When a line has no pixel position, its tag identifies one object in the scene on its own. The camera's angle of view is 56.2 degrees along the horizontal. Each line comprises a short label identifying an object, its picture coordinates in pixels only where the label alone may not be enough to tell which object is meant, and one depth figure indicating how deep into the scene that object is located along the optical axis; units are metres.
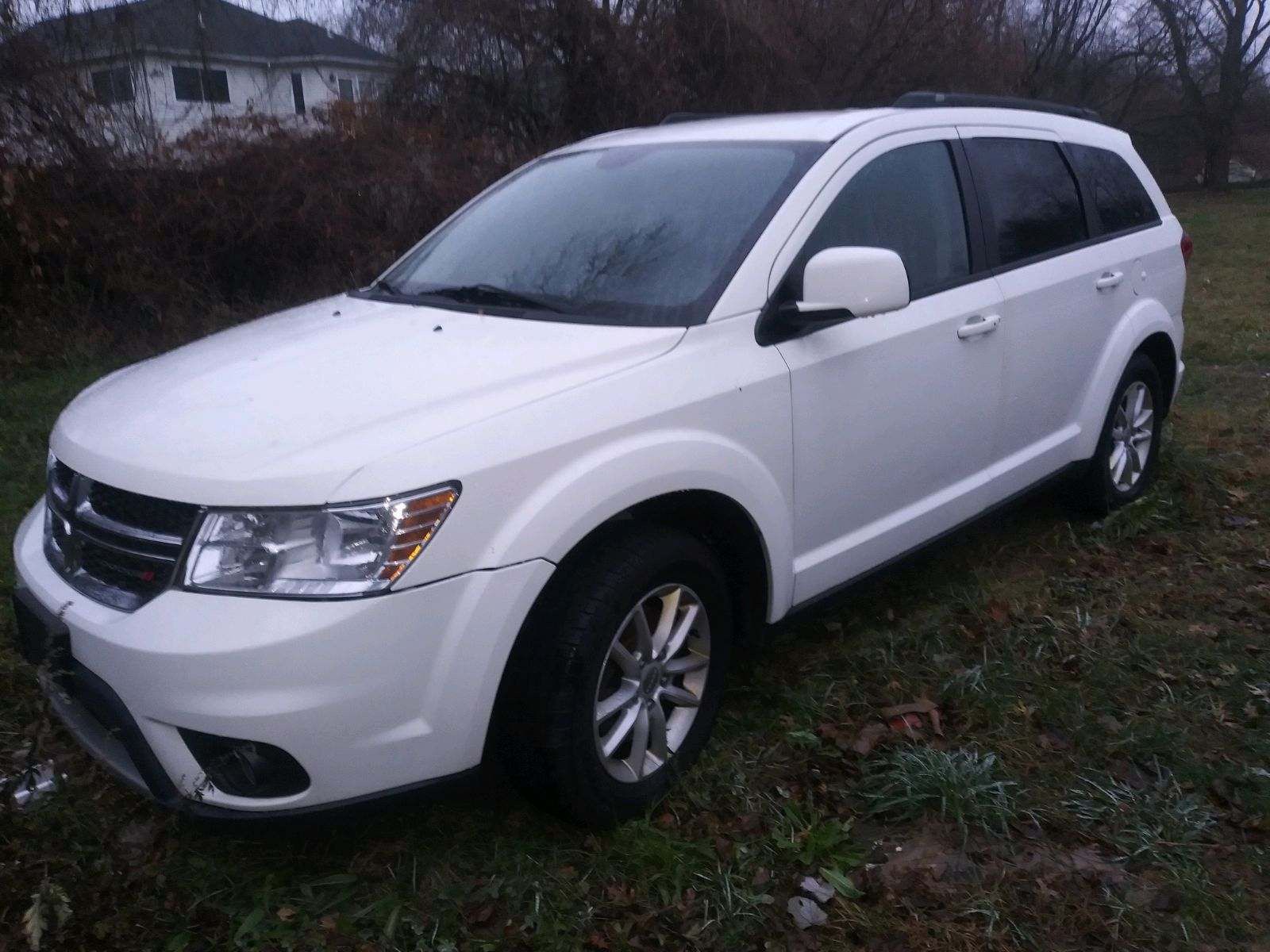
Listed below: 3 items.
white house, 10.26
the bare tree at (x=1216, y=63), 33.06
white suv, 2.48
